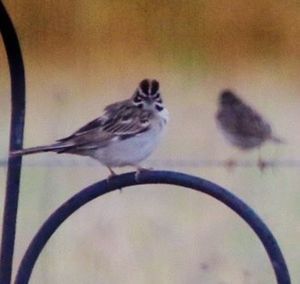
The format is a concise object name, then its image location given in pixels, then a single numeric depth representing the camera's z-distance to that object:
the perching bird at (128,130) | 4.58
